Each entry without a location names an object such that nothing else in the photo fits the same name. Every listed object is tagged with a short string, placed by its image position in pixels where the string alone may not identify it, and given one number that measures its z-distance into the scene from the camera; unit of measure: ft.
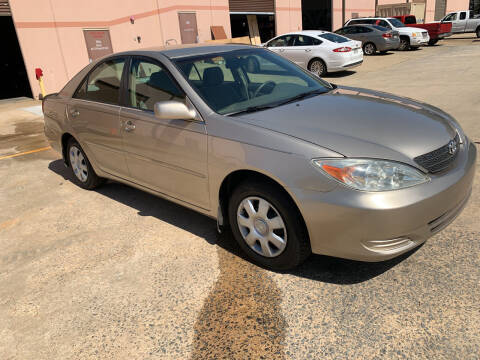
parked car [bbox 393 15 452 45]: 75.82
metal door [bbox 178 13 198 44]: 62.03
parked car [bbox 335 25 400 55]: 64.85
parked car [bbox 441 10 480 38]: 90.72
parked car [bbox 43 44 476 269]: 8.58
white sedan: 45.91
